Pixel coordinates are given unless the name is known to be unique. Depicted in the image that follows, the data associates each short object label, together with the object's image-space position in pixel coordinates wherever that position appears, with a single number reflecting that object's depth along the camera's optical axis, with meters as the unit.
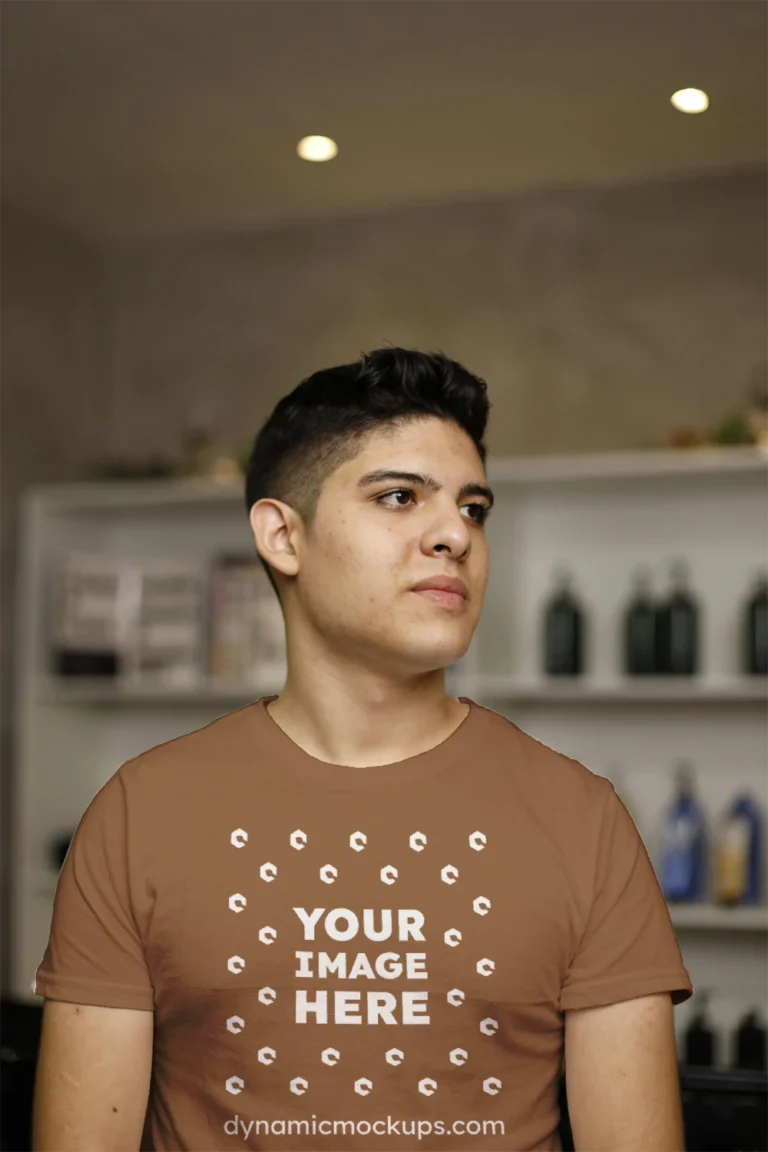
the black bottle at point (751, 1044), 3.60
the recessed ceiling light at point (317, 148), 3.95
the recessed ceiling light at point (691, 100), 3.58
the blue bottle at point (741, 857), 3.66
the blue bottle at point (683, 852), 3.70
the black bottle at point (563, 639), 3.87
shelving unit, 3.79
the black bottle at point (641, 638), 3.80
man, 1.33
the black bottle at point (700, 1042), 3.65
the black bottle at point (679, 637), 3.76
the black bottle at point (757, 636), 3.66
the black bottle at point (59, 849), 4.17
